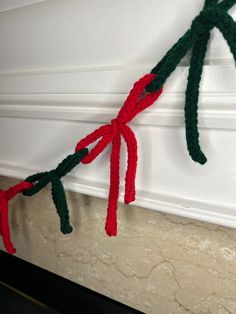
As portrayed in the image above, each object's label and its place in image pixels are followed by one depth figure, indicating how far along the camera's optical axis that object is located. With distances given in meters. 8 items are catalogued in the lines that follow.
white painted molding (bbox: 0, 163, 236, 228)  0.44
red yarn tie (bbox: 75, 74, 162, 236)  0.43
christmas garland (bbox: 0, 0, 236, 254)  0.37
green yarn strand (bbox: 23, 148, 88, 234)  0.52
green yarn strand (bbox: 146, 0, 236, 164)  0.36
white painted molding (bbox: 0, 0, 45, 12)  0.57
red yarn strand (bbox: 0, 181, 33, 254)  0.59
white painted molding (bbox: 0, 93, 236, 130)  0.41
